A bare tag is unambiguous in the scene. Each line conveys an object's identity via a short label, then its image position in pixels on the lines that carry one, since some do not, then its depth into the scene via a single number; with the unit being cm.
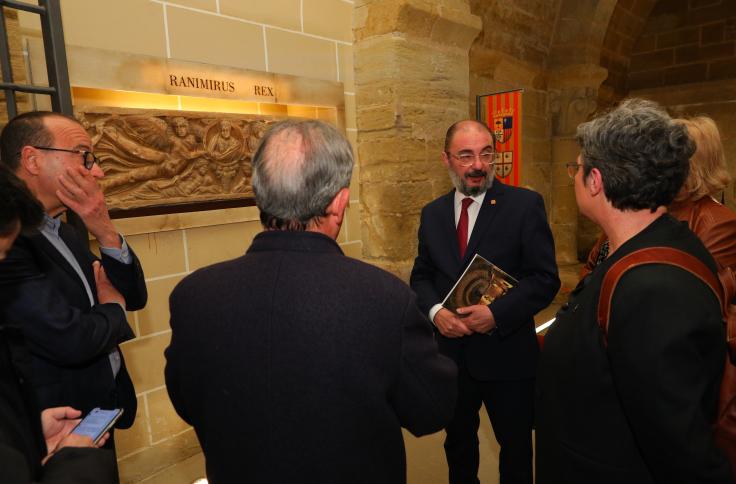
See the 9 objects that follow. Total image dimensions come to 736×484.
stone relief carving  245
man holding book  210
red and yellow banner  412
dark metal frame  195
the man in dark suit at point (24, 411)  94
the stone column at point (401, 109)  360
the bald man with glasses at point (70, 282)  144
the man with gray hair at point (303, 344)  103
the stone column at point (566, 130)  616
